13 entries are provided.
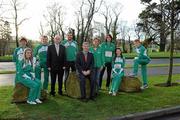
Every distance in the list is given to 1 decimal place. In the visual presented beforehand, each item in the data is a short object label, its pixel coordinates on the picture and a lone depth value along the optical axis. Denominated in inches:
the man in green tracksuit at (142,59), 280.1
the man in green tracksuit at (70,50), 243.4
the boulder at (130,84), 258.4
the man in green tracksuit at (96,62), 230.3
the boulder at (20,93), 211.0
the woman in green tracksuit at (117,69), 249.1
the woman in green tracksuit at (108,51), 260.4
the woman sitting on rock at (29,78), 210.2
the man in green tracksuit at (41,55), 238.2
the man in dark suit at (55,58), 229.0
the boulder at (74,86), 228.5
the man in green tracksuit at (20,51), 223.0
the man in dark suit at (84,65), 223.5
